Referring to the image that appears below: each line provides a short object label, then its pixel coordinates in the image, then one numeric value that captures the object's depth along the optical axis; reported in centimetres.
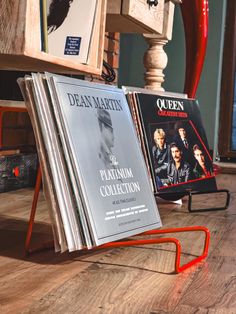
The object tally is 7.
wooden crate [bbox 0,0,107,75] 117
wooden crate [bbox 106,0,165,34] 175
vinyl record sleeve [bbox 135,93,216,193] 171
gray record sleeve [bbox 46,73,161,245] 116
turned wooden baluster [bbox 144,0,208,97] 264
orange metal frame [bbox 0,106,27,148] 216
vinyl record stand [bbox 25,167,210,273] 117
